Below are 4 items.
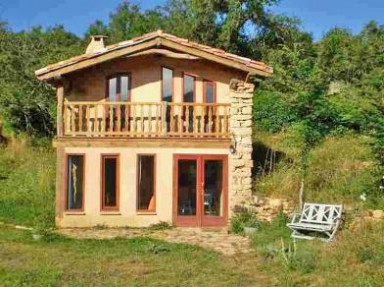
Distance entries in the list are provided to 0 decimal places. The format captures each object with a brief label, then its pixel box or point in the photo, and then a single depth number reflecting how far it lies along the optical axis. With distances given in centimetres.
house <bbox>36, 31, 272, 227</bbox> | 1803
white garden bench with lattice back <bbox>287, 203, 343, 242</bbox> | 1502
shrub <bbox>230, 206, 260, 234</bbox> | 1714
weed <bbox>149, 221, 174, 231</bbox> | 1770
